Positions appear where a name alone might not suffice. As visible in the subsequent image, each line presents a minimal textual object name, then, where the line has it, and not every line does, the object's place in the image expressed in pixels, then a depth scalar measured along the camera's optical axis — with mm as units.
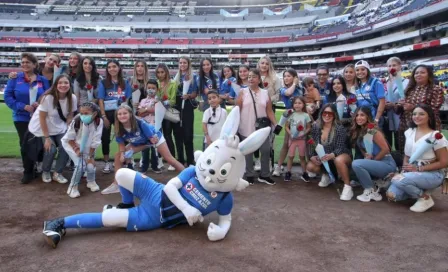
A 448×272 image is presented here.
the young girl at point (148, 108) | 5816
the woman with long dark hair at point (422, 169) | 4191
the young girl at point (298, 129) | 5477
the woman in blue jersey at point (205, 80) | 6133
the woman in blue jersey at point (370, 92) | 5250
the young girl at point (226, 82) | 6152
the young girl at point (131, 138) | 4379
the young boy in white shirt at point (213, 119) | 5404
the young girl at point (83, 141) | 4773
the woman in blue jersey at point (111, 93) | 5680
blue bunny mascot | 3217
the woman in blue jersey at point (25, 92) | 5219
